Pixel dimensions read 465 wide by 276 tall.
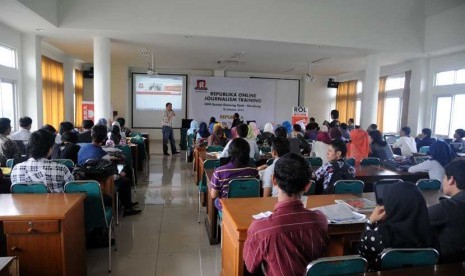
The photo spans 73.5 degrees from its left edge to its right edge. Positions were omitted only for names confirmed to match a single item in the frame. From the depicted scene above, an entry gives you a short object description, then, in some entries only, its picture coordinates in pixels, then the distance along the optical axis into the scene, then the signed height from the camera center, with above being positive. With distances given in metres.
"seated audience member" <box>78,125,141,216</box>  3.73 -0.54
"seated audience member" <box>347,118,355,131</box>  10.02 -0.34
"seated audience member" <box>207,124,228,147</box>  6.09 -0.56
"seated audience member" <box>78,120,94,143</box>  5.38 -0.55
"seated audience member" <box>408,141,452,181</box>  3.65 -0.52
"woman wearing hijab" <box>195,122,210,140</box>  7.68 -0.57
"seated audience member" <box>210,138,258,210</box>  3.04 -0.59
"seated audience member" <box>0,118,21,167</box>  4.30 -0.60
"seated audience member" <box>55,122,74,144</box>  4.97 -0.36
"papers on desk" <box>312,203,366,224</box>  2.02 -0.68
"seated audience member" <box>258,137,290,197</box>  3.02 -0.56
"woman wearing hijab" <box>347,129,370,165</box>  5.11 -0.50
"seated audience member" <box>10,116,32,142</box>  5.04 -0.46
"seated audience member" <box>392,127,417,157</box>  6.27 -0.60
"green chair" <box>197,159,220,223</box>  4.30 -0.77
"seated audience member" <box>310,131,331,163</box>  4.80 -0.52
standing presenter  9.76 -0.63
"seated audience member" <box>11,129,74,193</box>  2.60 -0.53
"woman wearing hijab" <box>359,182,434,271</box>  1.58 -0.53
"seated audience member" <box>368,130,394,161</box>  5.25 -0.55
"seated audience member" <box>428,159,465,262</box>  1.67 -0.59
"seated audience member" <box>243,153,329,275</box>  1.48 -0.58
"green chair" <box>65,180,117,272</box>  2.70 -0.88
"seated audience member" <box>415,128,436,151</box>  6.96 -0.51
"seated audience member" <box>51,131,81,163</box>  4.05 -0.58
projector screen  12.85 +0.45
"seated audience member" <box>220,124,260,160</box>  4.58 -0.51
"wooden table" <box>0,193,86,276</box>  2.04 -0.88
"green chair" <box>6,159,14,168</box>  3.99 -0.77
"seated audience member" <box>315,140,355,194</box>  3.05 -0.55
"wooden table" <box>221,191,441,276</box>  1.97 -0.76
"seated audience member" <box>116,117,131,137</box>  7.49 -0.47
